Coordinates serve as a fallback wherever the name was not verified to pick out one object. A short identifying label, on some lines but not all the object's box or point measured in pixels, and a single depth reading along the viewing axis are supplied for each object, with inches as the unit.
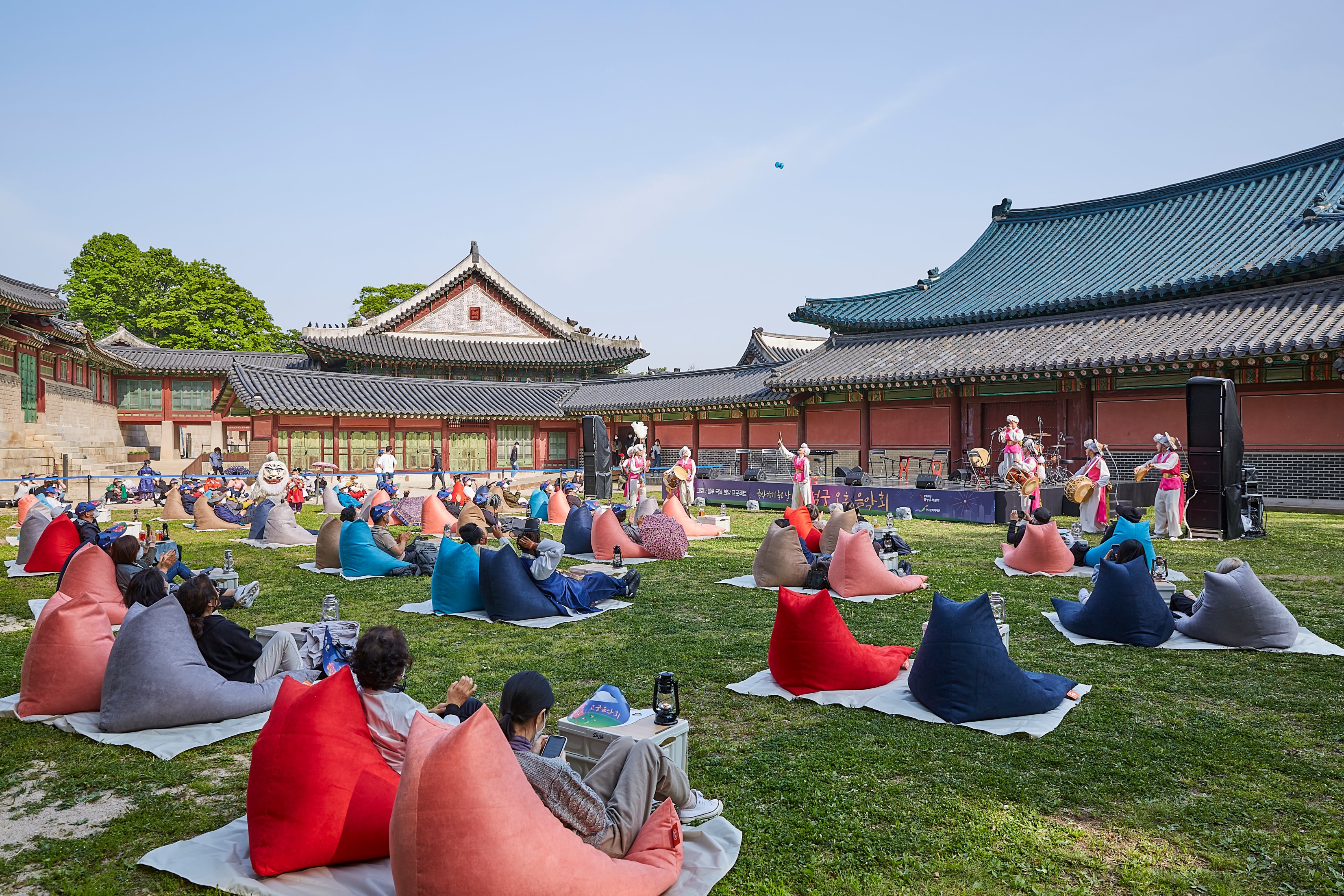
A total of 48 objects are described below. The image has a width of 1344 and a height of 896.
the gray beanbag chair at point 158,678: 174.7
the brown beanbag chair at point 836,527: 365.1
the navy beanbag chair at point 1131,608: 235.3
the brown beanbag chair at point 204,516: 588.4
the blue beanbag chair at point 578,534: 431.5
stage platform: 577.0
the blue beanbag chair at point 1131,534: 289.7
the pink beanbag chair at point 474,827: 95.9
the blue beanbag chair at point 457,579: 294.4
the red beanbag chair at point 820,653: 199.5
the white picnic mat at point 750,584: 311.3
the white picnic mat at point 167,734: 170.7
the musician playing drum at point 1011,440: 597.0
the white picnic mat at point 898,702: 174.7
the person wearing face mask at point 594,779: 109.8
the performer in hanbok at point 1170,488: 461.7
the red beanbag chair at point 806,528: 389.4
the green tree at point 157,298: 1601.9
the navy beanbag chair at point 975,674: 178.2
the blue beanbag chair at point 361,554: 372.2
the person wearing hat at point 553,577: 287.3
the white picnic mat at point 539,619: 277.9
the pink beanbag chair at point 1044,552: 349.1
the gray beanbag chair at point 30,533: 398.0
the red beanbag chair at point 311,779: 119.3
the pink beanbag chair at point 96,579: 261.0
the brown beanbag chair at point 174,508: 646.5
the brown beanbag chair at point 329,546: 394.9
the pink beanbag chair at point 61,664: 186.2
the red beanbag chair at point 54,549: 379.2
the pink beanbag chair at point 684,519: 490.6
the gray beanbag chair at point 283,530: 497.0
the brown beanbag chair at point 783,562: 329.7
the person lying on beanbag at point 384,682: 127.9
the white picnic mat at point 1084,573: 327.0
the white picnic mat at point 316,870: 118.1
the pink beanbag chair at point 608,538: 411.8
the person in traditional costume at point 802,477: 649.6
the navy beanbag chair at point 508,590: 281.1
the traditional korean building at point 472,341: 1238.3
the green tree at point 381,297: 1902.1
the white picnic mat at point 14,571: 376.2
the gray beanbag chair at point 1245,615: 228.1
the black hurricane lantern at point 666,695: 144.2
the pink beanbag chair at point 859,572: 313.6
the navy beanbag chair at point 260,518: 509.4
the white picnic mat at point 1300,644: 226.1
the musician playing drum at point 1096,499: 478.3
